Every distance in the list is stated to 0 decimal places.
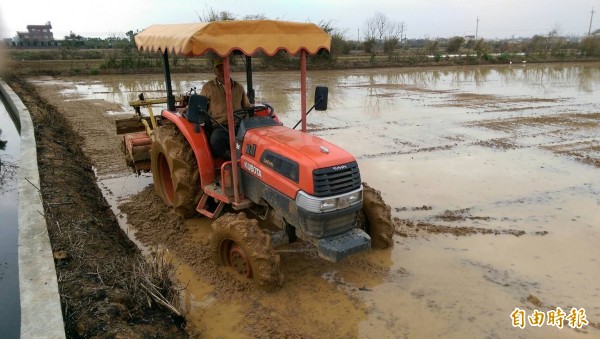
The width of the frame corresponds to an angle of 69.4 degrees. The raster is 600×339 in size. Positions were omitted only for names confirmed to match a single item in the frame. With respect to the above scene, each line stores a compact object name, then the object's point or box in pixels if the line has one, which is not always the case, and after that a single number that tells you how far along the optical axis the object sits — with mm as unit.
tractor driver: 4285
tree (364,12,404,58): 31892
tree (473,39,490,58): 33834
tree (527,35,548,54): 37750
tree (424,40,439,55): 33750
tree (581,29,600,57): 34812
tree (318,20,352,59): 27375
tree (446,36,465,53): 38719
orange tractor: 3365
